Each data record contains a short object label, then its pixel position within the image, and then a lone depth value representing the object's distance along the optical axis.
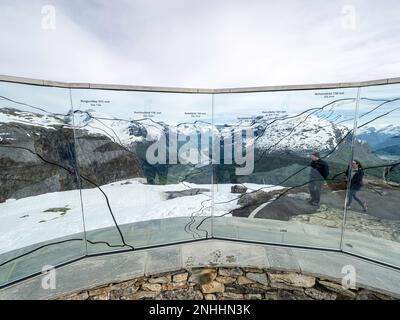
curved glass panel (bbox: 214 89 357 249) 3.12
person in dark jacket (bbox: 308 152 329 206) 3.35
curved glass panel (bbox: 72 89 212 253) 3.03
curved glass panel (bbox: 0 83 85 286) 2.61
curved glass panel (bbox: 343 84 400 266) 2.83
